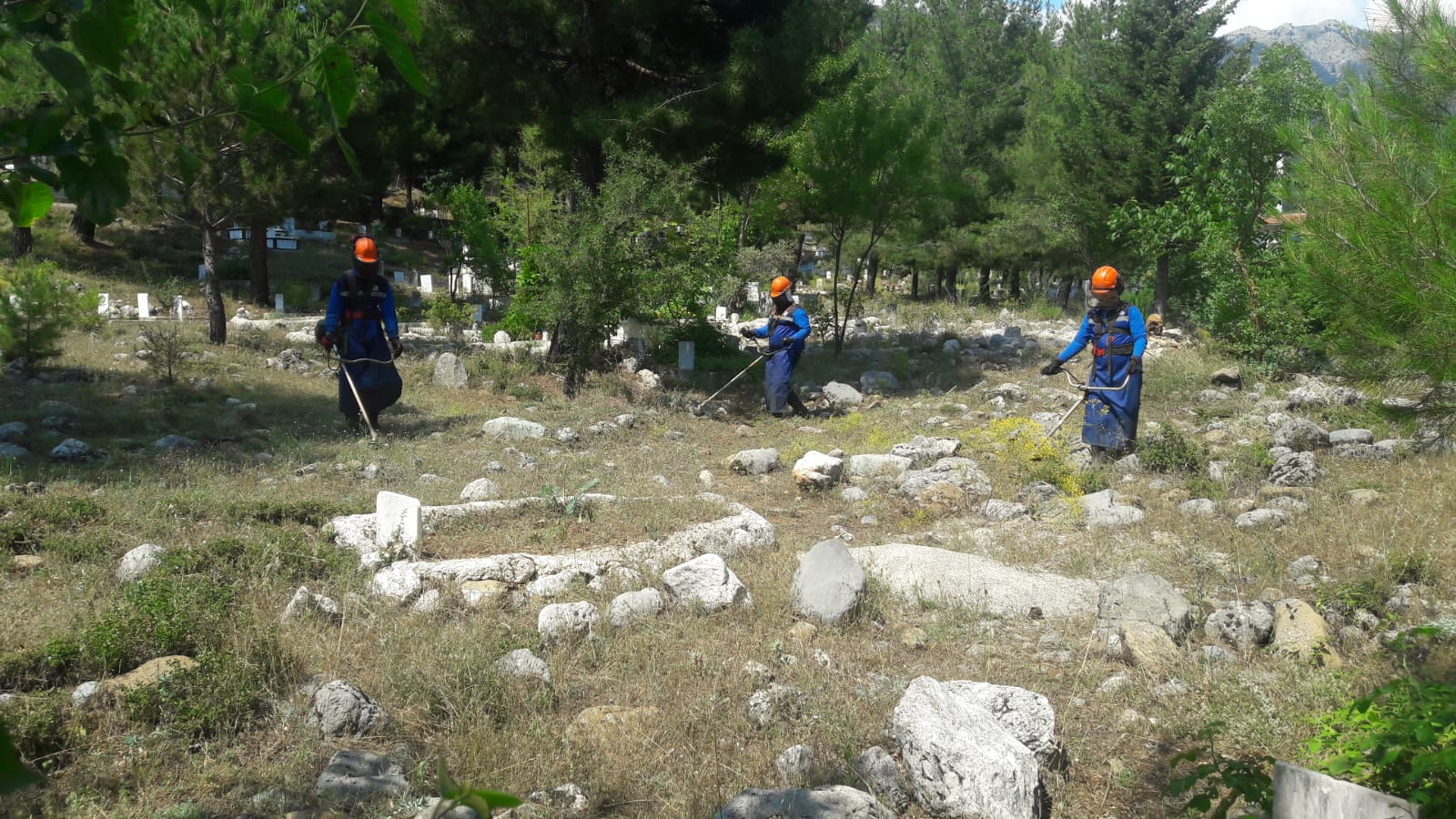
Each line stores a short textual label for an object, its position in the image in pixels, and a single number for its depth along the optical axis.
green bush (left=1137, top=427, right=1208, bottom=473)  8.48
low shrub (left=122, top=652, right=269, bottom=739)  3.51
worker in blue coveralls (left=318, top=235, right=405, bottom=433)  8.77
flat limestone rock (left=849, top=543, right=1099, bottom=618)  5.43
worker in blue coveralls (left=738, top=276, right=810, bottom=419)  11.98
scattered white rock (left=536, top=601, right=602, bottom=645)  4.61
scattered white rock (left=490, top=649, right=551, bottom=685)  4.07
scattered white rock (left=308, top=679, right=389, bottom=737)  3.60
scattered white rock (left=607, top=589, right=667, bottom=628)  4.81
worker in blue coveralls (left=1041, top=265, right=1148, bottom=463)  8.69
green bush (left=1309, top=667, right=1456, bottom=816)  2.38
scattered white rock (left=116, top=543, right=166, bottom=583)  4.80
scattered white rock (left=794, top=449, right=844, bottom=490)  8.44
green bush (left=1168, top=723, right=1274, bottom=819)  2.71
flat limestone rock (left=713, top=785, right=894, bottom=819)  2.97
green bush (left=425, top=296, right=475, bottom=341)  18.31
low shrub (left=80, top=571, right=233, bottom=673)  3.85
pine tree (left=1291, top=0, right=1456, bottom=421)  5.77
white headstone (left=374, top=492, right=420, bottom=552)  5.65
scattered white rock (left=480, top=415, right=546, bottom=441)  9.70
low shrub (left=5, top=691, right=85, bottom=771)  3.19
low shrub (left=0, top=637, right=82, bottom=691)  3.65
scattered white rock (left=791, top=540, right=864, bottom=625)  4.98
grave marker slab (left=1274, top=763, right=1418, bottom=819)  2.46
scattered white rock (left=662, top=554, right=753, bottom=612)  5.08
